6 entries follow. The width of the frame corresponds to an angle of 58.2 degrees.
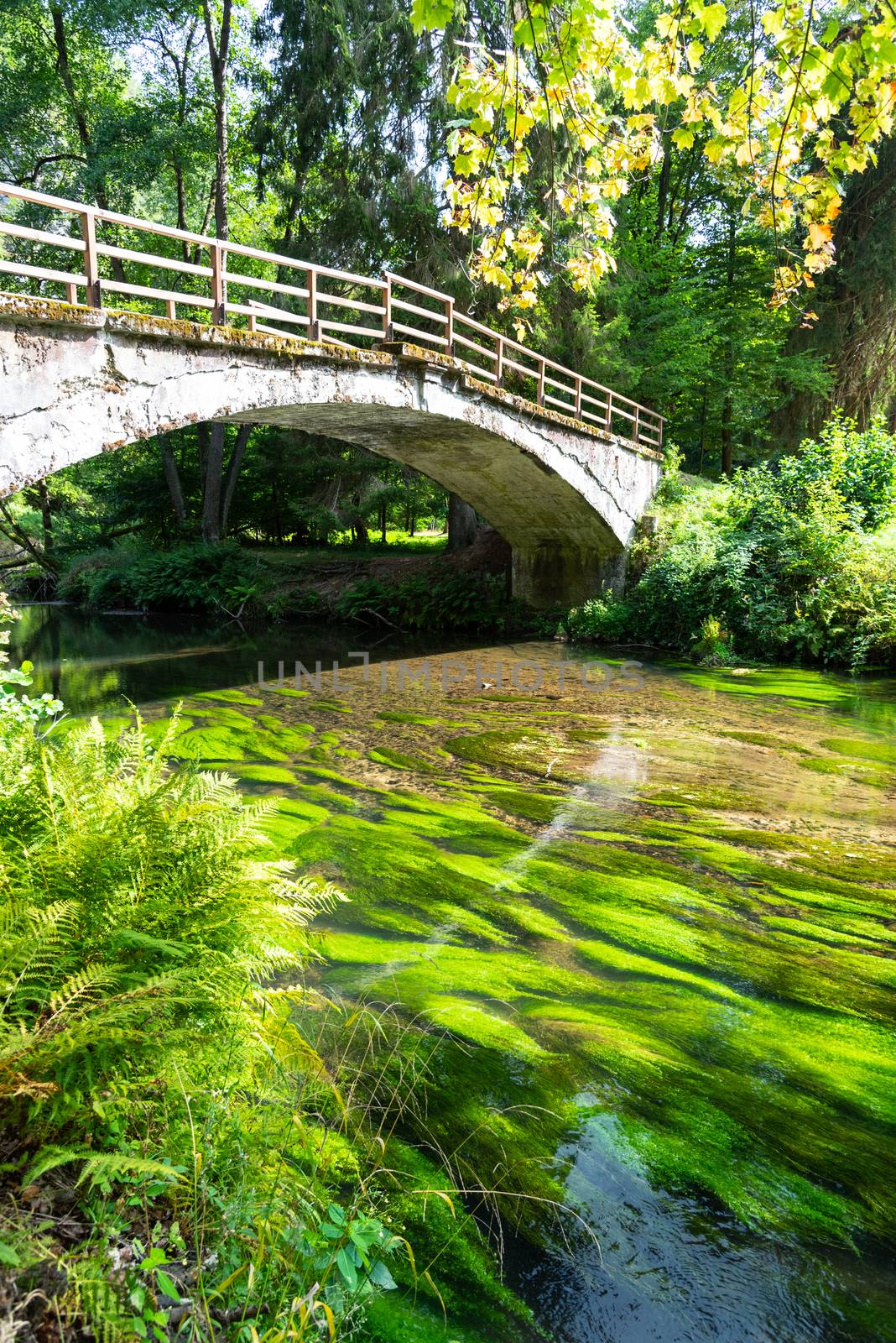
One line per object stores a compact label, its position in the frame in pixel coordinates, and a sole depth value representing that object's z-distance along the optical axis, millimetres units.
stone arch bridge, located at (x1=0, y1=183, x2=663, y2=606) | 6652
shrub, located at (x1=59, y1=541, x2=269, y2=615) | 20938
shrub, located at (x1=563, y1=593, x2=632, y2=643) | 15547
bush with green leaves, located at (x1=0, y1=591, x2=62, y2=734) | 3691
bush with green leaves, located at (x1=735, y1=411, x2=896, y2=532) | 13859
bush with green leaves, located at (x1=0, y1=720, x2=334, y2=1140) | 1813
